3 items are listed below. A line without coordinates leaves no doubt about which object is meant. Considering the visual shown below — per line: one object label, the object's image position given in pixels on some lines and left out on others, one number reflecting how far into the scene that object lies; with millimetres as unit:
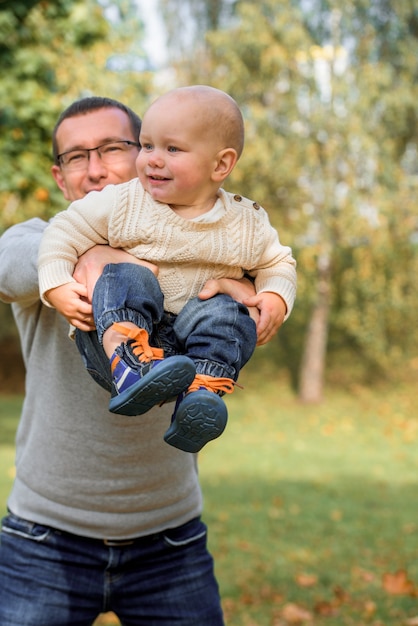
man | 2301
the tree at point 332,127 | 13664
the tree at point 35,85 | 8422
